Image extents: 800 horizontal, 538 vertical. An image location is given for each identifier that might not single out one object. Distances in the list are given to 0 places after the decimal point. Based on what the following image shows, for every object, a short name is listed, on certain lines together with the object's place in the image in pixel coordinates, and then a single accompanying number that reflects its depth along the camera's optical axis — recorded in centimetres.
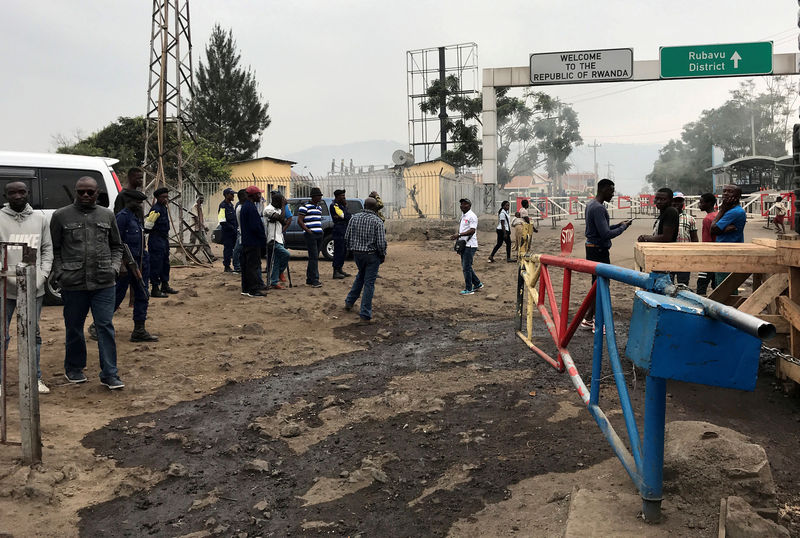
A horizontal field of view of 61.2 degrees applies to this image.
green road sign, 2017
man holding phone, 721
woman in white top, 1522
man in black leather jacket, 525
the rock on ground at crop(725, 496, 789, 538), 253
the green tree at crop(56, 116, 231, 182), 3172
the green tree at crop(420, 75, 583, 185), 3688
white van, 835
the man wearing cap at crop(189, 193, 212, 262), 1489
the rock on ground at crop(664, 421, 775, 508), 302
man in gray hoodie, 498
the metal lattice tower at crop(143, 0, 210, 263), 1536
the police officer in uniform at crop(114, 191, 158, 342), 708
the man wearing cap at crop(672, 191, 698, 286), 868
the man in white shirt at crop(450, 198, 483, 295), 1069
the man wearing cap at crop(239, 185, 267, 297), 995
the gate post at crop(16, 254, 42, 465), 386
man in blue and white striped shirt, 1125
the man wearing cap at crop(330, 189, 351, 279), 1205
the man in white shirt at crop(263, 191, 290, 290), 1071
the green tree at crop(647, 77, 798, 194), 5950
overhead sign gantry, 2023
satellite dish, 2684
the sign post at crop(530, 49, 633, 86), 2041
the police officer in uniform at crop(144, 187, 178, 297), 903
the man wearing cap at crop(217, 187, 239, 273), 1258
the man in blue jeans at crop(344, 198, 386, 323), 849
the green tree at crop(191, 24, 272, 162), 4569
